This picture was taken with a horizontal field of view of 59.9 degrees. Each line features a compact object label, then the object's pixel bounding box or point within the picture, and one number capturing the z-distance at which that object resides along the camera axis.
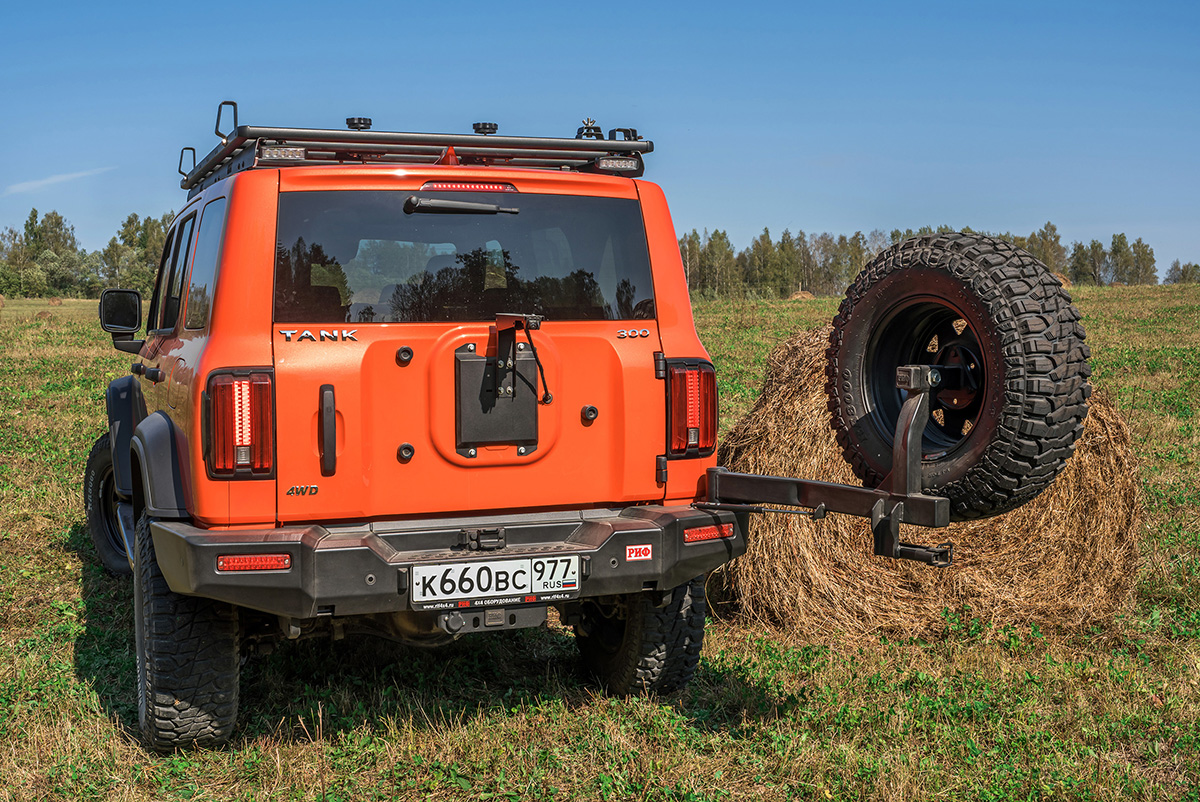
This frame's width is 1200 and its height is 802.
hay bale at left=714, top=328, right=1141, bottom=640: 5.65
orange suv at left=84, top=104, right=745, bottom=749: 3.63
